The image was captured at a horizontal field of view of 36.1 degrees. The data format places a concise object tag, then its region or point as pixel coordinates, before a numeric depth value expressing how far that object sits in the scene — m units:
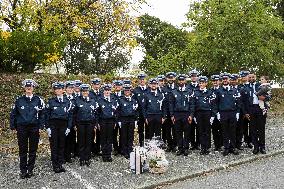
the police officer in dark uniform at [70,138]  10.30
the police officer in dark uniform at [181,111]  11.11
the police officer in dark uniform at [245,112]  11.28
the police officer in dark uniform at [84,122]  10.15
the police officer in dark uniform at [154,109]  11.23
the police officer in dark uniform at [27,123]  9.16
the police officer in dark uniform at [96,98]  10.83
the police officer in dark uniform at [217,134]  11.58
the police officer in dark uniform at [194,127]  11.30
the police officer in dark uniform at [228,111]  11.02
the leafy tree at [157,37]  40.81
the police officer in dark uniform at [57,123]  9.64
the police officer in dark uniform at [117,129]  11.10
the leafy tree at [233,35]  22.66
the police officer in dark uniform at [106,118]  10.64
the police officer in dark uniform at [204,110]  11.11
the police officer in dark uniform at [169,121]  11.38
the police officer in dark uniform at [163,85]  11.86
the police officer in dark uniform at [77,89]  10.57
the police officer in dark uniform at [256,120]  10.94
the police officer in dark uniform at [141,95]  11.45
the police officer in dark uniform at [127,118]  10.93
